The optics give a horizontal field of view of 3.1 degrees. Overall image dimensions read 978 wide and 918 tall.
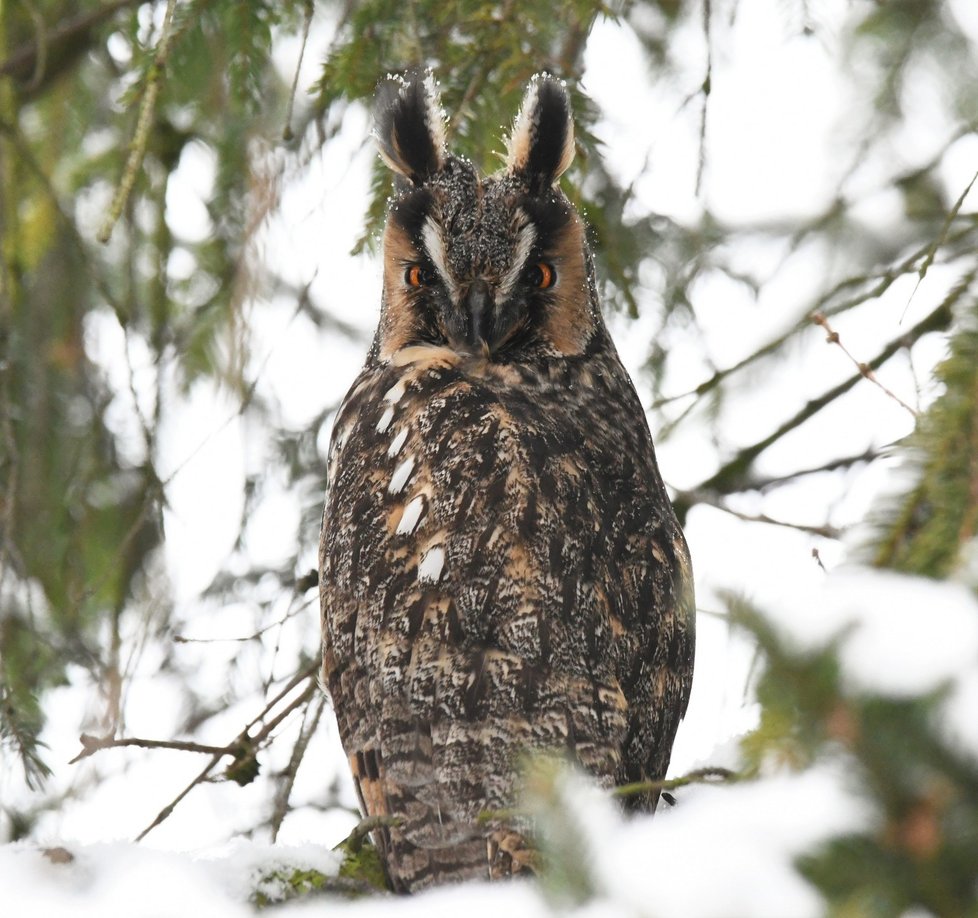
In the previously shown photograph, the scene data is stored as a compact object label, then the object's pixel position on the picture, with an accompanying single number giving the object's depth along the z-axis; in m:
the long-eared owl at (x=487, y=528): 7.05
